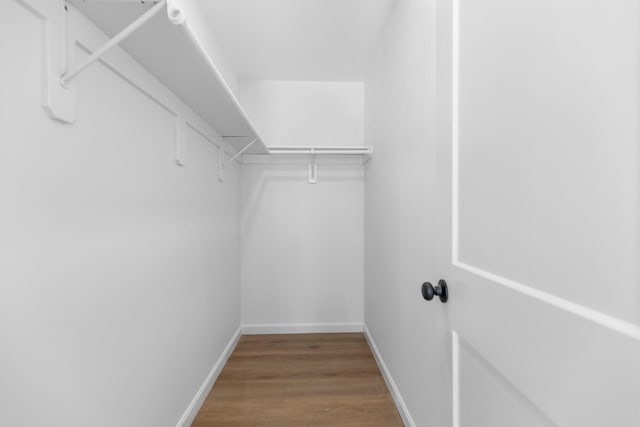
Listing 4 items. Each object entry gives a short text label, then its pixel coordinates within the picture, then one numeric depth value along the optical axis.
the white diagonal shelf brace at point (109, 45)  0.72
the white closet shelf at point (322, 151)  2.33
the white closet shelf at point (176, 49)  0.76
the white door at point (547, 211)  0.36
